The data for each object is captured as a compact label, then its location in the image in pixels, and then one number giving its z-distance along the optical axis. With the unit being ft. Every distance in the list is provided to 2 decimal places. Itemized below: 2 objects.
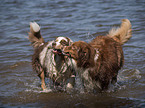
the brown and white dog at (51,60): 34.78
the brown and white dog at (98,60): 32.35
